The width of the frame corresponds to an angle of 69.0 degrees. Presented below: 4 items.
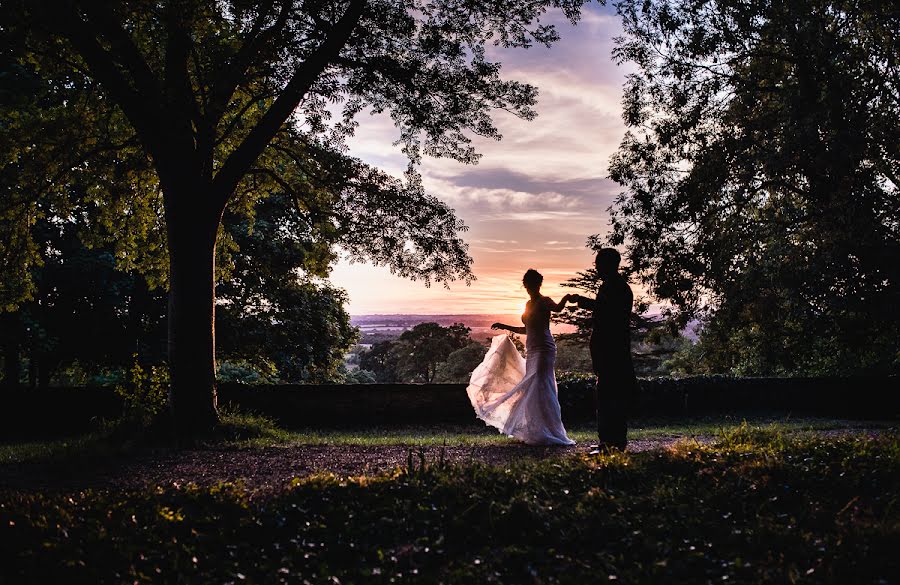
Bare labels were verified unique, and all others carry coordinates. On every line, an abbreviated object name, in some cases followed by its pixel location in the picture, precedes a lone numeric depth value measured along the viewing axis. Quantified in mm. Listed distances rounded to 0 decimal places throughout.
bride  10211
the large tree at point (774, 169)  13352
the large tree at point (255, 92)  10352
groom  8234
